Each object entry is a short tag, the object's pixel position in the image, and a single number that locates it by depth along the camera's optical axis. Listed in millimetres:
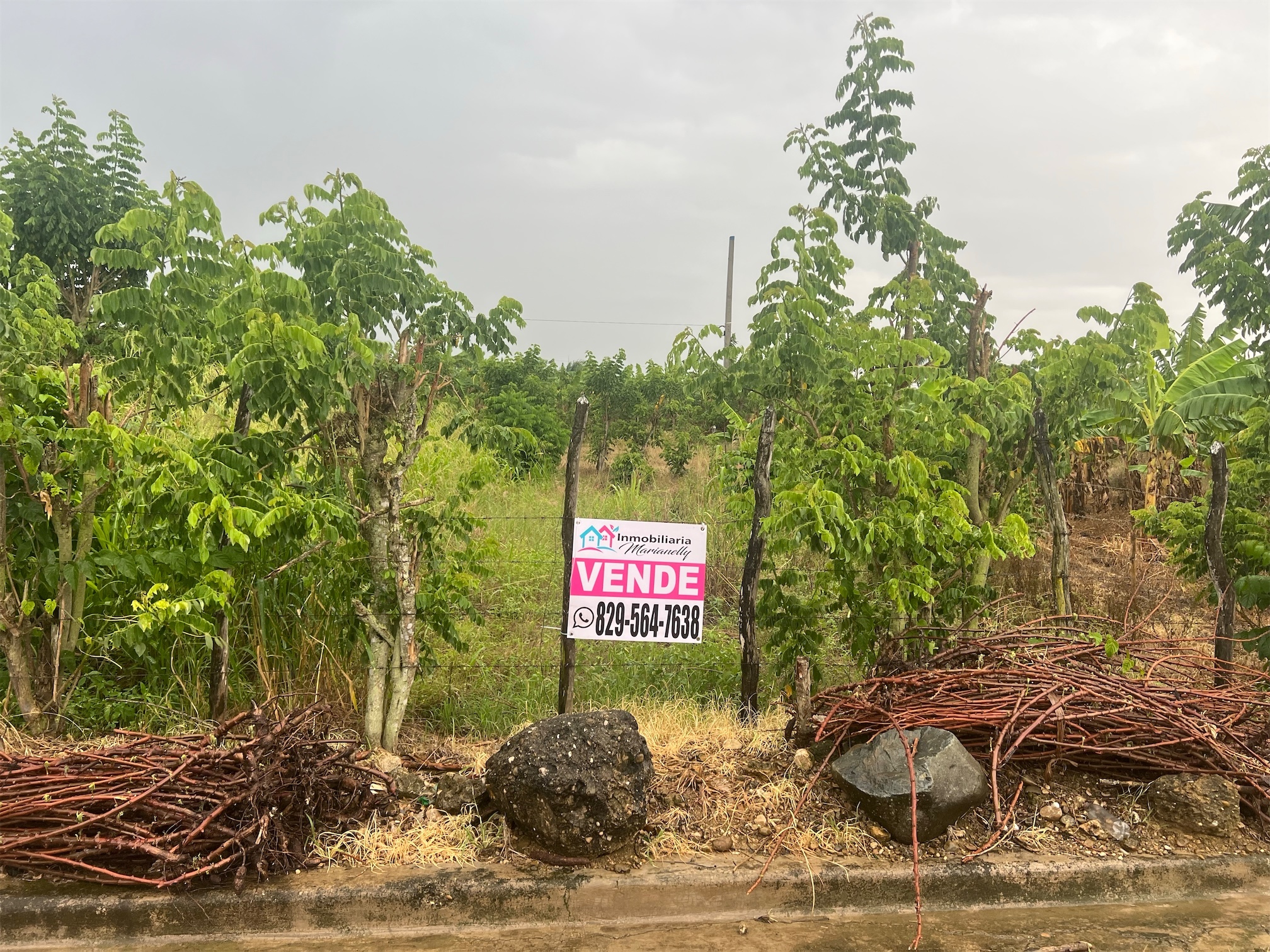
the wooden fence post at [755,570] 5117
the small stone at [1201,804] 3680
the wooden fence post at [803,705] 4289
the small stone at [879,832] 3650
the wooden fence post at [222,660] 4438
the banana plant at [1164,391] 6441
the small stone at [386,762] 4035
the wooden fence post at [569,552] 4820
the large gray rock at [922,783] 3561
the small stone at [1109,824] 3705
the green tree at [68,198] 10984
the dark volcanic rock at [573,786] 3377
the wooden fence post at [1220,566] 4902
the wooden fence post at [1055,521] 5473
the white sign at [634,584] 4852
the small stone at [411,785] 3834
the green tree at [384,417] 4371
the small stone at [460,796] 3732
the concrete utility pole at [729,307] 20391
